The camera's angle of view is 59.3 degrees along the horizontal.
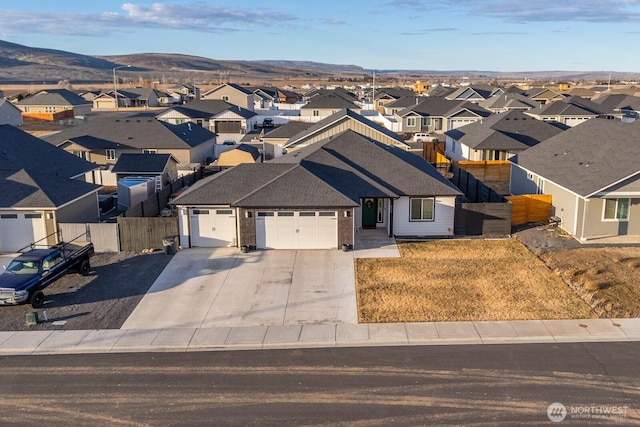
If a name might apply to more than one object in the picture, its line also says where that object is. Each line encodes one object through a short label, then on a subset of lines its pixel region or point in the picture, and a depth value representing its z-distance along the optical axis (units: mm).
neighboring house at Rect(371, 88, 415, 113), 112938
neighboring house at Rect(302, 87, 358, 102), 102288
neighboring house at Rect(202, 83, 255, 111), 100250
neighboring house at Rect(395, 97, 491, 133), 71125
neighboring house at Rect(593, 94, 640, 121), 74812
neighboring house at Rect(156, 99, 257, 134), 71500
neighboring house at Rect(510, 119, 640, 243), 27828
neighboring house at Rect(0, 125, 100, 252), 27094
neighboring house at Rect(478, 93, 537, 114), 79750
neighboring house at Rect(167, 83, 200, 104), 130375
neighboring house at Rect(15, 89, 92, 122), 92562
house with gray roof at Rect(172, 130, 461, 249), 27297
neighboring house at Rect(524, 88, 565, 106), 100875
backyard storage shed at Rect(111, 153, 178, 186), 38969
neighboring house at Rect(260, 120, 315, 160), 49800
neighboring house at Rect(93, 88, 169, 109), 118500
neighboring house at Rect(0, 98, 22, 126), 75375
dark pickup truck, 20562
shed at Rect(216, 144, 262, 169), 45500
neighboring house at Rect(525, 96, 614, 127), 69188
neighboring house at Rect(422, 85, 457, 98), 113494
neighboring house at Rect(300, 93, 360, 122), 89062
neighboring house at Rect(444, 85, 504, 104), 102062
